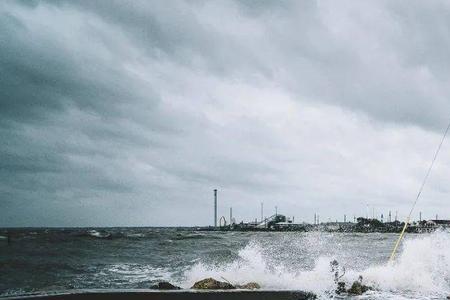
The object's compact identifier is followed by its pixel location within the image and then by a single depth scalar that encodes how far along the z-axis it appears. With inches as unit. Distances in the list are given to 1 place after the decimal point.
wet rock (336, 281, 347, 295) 515.2
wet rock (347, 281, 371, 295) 514.1
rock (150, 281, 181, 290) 423.0
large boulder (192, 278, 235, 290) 420.5
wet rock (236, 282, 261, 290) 463.5
